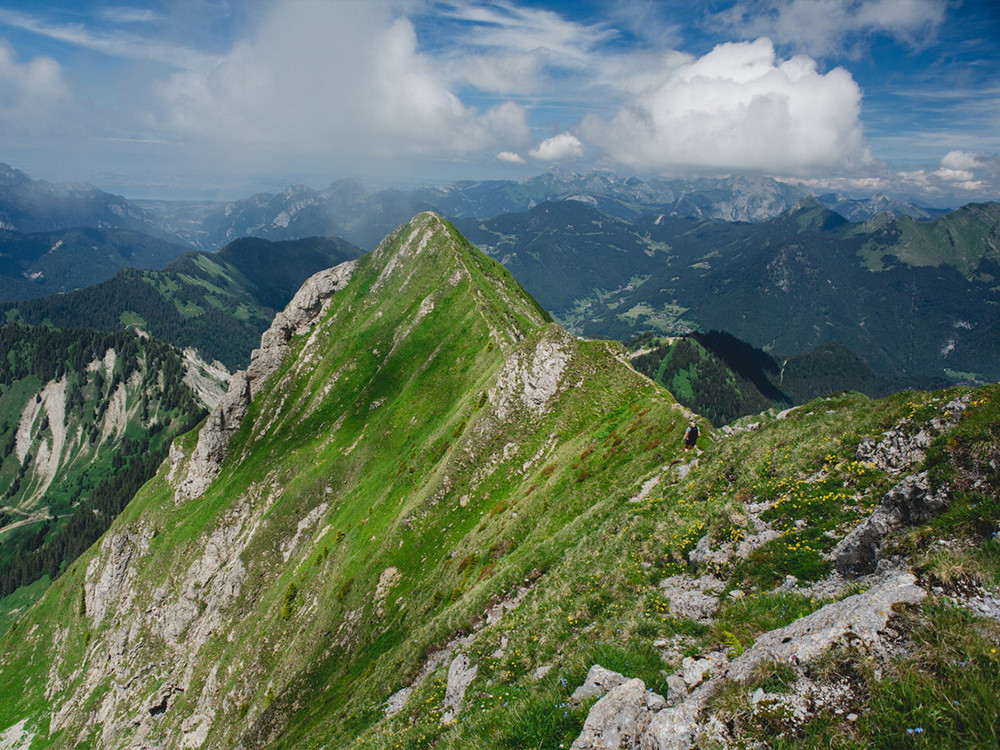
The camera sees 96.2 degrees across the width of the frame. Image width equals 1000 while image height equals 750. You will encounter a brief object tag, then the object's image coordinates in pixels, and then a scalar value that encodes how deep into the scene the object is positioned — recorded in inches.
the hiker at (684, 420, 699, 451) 1305.1
